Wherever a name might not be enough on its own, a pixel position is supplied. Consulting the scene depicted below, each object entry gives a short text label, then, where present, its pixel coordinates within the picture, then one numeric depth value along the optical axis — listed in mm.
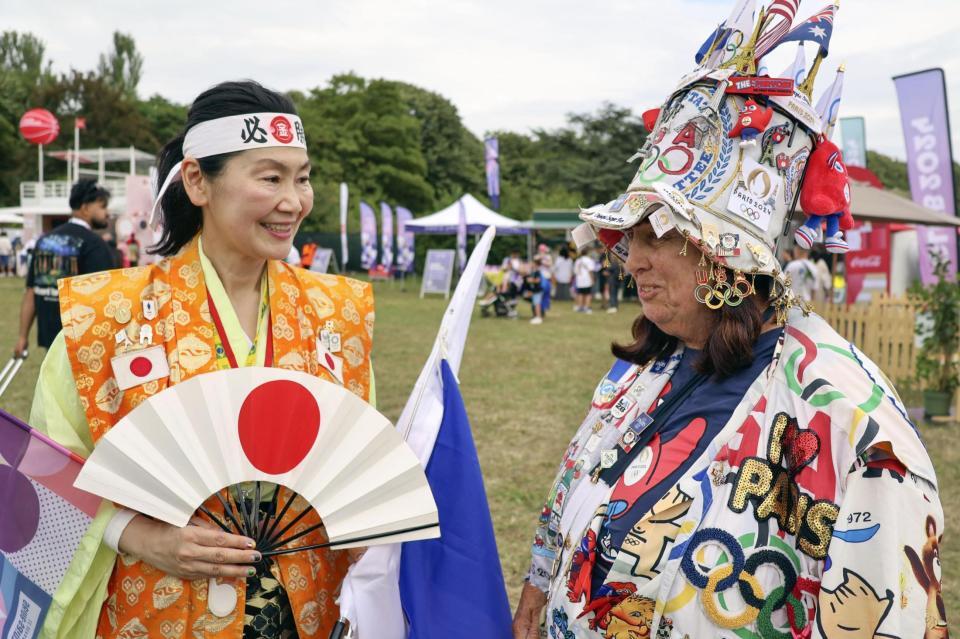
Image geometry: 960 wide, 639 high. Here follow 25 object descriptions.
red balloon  15305
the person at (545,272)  17750
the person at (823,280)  13320
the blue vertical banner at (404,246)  26703
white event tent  22453
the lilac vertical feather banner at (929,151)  11414
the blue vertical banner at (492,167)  24859
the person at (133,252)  19855
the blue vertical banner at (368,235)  27017
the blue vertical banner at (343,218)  26883
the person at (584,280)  19703
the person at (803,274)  11328
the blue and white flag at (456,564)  1962
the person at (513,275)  18016
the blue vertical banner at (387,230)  26906
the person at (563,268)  23203
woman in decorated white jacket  1424
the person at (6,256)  29322
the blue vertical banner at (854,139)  16812
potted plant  8219
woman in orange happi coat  1748
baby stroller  18109
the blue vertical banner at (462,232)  20453
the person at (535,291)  17312
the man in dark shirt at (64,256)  6023
